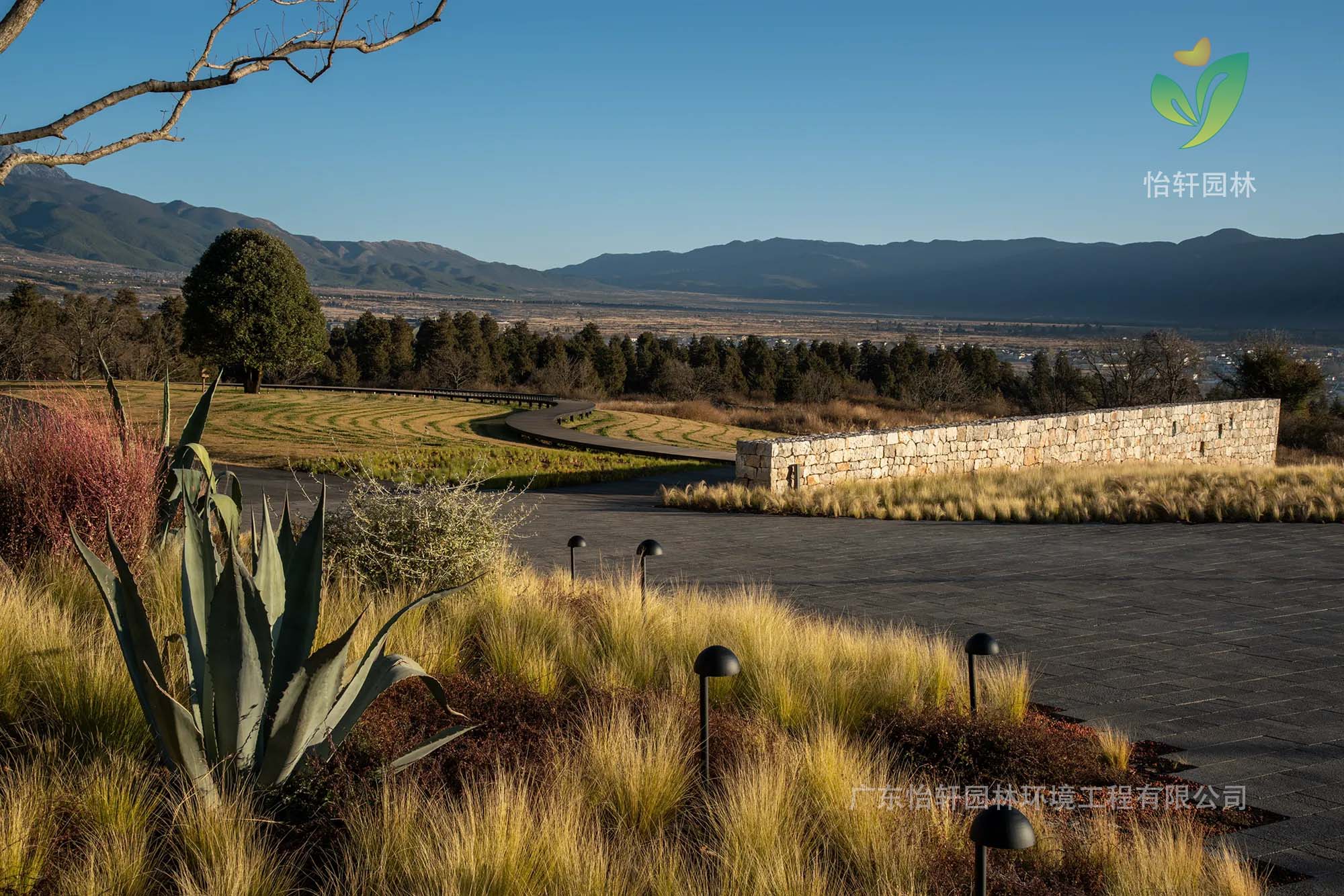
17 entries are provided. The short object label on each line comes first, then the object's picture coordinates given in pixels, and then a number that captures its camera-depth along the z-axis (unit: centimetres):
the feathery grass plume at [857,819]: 353
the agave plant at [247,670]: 368
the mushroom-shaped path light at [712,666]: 413
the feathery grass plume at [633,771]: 399
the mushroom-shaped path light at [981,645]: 471
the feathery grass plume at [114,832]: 324
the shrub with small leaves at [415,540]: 751
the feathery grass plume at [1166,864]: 337
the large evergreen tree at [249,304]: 3194
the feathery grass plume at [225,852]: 319
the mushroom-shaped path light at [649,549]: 683
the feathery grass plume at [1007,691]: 531
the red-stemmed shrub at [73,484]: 707
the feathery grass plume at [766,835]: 334
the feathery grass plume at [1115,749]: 470
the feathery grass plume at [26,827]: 323
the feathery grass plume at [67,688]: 447
